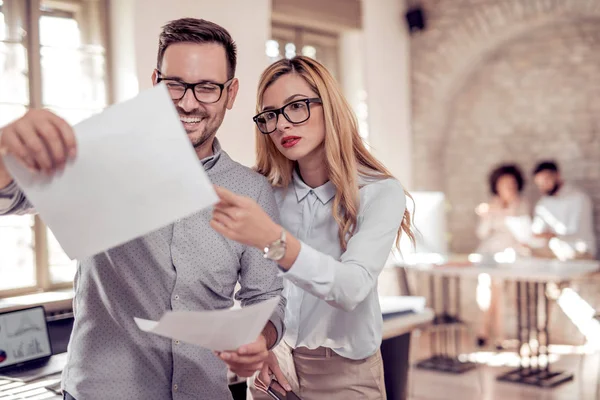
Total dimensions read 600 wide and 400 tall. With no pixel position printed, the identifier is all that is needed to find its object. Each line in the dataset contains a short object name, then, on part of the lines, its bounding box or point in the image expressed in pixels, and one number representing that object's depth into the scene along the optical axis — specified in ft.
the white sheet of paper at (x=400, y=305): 10.09
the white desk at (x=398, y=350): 10.06
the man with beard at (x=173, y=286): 4.49
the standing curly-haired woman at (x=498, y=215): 21.70
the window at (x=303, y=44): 19.65
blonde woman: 5.46
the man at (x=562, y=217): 20.99
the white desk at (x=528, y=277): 16.33
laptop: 6.46
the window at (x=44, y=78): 13.46
